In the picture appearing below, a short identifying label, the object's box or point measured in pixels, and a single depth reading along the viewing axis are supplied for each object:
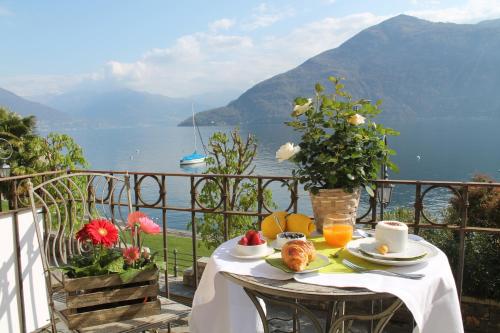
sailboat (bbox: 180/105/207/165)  49.23
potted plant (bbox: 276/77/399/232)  2.02
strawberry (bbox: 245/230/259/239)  1.74
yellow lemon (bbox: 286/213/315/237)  1.99
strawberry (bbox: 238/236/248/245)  1.71
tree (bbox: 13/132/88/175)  12.01
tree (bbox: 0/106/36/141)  13.56
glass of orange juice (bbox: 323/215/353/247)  1.82
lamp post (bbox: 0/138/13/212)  8.85
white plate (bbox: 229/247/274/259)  1.68
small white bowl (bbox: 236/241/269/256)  1.69
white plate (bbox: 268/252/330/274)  1.49
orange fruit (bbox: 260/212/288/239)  1.98
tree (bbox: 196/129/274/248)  8.36
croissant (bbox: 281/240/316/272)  1.49
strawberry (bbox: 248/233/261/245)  1.72
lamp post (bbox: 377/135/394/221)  4.53
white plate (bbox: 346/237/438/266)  1.55
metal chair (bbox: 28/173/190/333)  2.02
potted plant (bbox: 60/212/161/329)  1.99
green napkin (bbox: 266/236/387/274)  1.53
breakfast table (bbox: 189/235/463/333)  1.37
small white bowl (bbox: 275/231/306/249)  1.78
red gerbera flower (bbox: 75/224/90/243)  2.04
